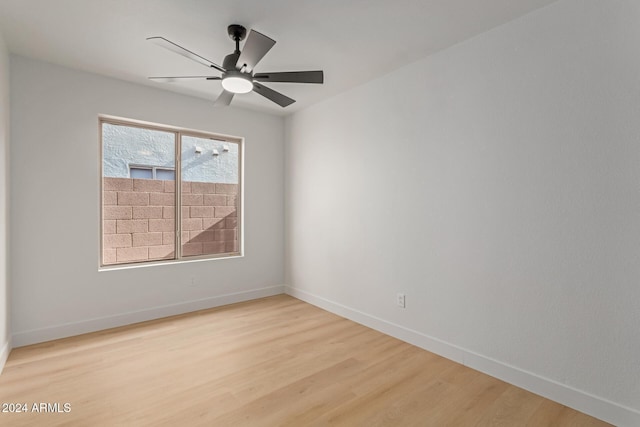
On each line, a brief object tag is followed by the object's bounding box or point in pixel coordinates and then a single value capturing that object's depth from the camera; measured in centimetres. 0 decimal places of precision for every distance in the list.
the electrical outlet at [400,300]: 296
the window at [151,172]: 348
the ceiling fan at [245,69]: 198
